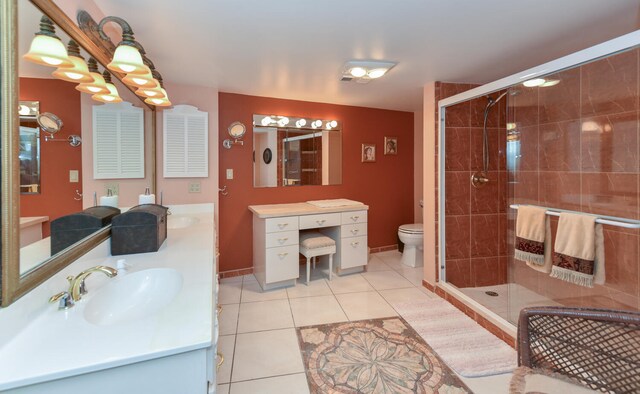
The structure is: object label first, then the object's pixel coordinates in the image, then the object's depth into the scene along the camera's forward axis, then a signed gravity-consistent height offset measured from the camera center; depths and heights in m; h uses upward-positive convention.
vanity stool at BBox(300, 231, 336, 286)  2.94 -0.57
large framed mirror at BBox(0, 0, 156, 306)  0.76 +0.15
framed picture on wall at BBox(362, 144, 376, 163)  3.79 +0.55
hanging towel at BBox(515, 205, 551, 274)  1.86 -0.32
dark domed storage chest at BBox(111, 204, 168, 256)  1.43 -0.20
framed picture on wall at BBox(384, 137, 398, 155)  3.92 +0.67
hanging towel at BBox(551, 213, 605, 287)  1.59 -0.35
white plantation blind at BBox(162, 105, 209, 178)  2.65 +0.51
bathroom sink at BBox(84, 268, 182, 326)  1.01 -0.40
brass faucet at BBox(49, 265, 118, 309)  0.87 -0.31
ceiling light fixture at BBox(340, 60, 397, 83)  2.21 +1.03
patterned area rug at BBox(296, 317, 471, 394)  1.58 -1.07
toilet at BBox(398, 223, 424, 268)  3.38 -0.62
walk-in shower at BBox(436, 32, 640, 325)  1.88 +0.19
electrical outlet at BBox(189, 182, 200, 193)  2.81 +0.07
